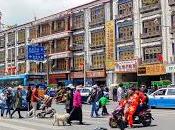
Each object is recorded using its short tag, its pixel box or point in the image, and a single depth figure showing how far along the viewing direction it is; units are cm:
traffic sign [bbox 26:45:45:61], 5836
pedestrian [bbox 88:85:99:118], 2528
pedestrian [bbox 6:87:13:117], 2713
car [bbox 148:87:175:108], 3139
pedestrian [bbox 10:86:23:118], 2545
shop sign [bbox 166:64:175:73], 4738
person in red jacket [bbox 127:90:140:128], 1883
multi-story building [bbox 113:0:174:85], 4938
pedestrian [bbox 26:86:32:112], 2667
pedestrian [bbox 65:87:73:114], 2158
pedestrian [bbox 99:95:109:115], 2564
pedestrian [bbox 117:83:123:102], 3537
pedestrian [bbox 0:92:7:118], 2878
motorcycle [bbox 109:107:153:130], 1897
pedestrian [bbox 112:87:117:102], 4624
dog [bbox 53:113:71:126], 2058
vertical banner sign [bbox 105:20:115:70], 5703
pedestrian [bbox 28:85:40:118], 2548
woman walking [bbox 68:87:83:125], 2111
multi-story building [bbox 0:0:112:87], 6022
